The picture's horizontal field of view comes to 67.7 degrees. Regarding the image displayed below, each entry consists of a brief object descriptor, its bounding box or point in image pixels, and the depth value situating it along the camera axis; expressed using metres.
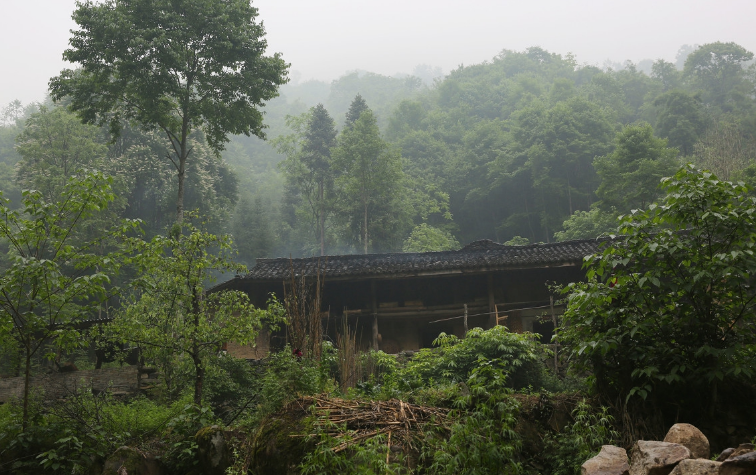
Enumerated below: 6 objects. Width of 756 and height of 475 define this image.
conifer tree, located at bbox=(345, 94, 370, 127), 36.56
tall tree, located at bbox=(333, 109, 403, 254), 29.88
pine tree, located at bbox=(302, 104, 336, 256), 34.44
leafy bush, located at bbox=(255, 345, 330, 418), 6.23
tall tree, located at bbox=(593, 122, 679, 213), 21.70
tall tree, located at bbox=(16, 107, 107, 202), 23.33
